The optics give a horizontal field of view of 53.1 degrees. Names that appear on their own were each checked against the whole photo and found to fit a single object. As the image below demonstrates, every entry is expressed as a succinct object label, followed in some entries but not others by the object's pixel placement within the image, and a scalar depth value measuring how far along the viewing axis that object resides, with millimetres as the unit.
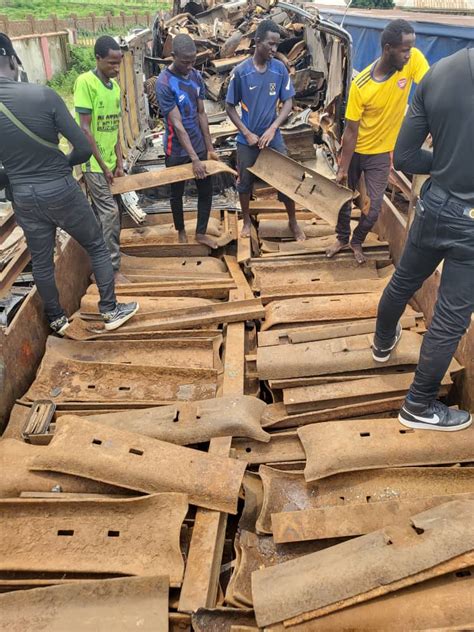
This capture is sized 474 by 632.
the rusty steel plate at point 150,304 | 4148
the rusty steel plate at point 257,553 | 2225
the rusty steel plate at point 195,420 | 2867
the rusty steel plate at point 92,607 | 1960
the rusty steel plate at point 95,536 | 2188
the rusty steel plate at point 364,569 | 1922
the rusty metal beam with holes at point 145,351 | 3746
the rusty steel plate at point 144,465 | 2467
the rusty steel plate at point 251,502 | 2557
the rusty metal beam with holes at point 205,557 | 2084
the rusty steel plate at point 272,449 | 2857
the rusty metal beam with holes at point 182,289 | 4461
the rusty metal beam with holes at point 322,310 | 3865
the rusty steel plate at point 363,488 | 2555
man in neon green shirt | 4098
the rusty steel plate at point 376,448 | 2619
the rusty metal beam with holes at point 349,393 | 3131
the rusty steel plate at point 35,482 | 2561
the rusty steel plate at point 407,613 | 1870
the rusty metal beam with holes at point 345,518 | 2275
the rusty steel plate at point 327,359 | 3285
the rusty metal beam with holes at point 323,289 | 4238
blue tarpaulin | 9281
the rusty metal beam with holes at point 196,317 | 3988
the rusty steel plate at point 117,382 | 3412
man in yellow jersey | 3686
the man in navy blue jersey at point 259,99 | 4582
